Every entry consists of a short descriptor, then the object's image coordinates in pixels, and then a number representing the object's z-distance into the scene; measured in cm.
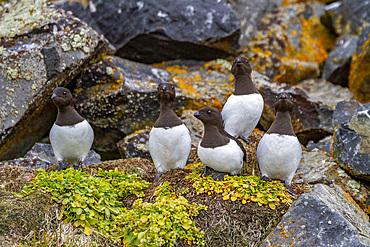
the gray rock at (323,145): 1529
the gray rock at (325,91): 1884
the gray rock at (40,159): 1358
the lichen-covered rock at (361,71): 1800
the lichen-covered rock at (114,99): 1592
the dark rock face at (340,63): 2003
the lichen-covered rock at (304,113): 1644
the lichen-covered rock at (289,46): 1958
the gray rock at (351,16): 2245
